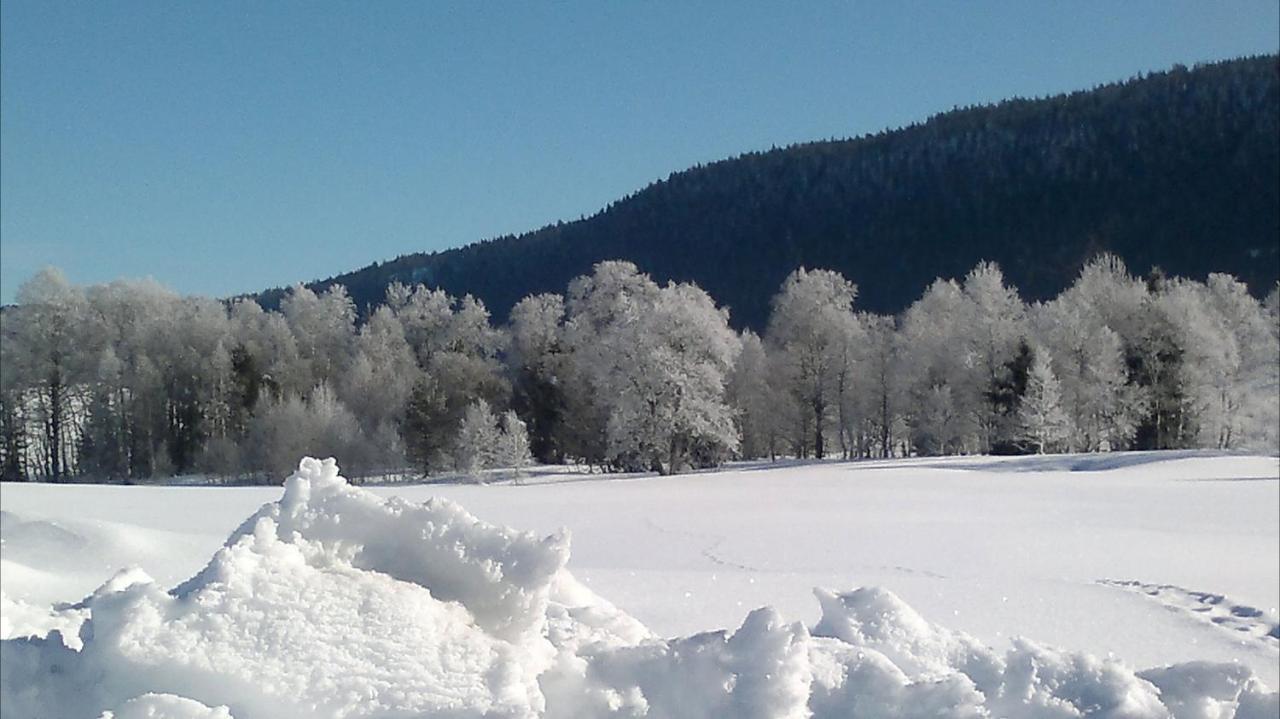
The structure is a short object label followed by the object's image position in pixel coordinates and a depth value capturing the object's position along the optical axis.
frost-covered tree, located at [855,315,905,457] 32.50
